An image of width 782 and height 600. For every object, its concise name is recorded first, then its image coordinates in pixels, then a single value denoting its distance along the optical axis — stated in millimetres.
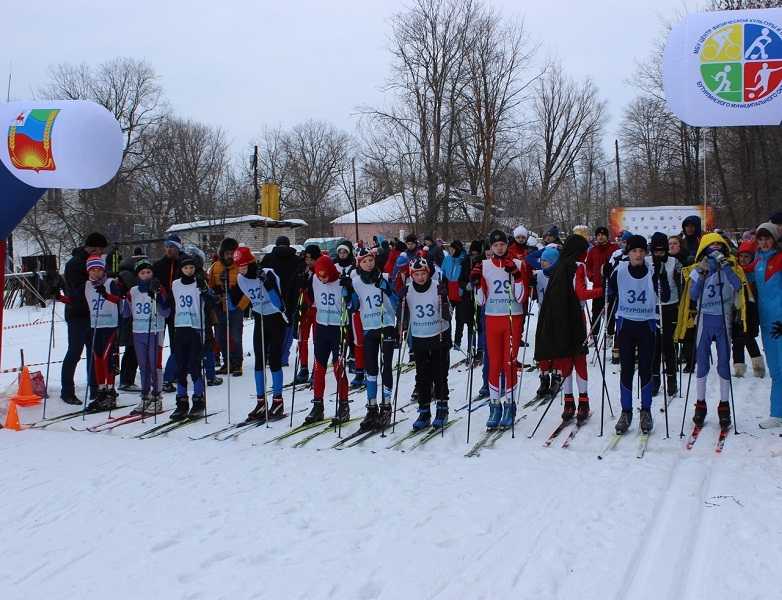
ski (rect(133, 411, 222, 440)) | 7449
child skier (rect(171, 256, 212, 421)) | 8094
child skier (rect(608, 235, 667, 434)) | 6656
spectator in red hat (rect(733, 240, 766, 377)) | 6645
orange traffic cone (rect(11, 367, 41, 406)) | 8961
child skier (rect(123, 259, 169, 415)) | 8375
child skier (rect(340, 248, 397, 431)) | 7363
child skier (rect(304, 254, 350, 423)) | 7699
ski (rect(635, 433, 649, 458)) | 5957
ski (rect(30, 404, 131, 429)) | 8039
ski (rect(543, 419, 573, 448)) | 6473
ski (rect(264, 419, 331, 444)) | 7125
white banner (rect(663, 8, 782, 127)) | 8195
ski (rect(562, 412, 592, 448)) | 6379
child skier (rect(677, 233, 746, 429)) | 6547
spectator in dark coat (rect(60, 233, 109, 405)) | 8883
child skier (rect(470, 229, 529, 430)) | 7145
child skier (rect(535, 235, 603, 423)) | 6992
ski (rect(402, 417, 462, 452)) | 6637
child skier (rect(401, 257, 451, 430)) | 7164
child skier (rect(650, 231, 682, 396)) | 7309
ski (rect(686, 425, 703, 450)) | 6159
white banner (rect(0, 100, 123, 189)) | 8047
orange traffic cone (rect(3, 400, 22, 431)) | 7953
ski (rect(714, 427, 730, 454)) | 5939
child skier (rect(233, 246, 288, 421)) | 7941
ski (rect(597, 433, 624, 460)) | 6035
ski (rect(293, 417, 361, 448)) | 6831
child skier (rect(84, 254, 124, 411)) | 8695
